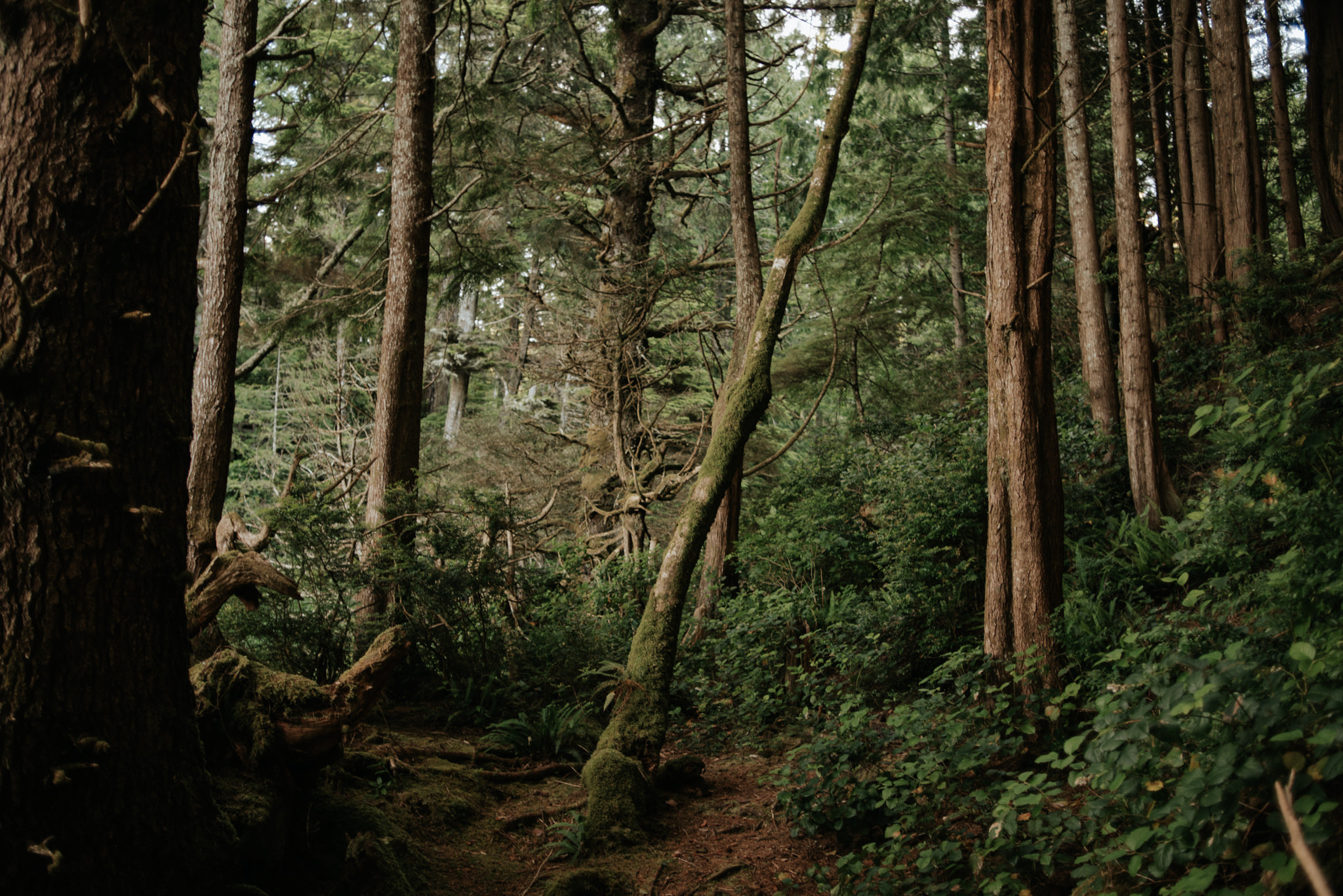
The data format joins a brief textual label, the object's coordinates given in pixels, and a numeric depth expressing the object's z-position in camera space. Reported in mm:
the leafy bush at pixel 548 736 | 6117
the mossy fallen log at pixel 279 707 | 3742
